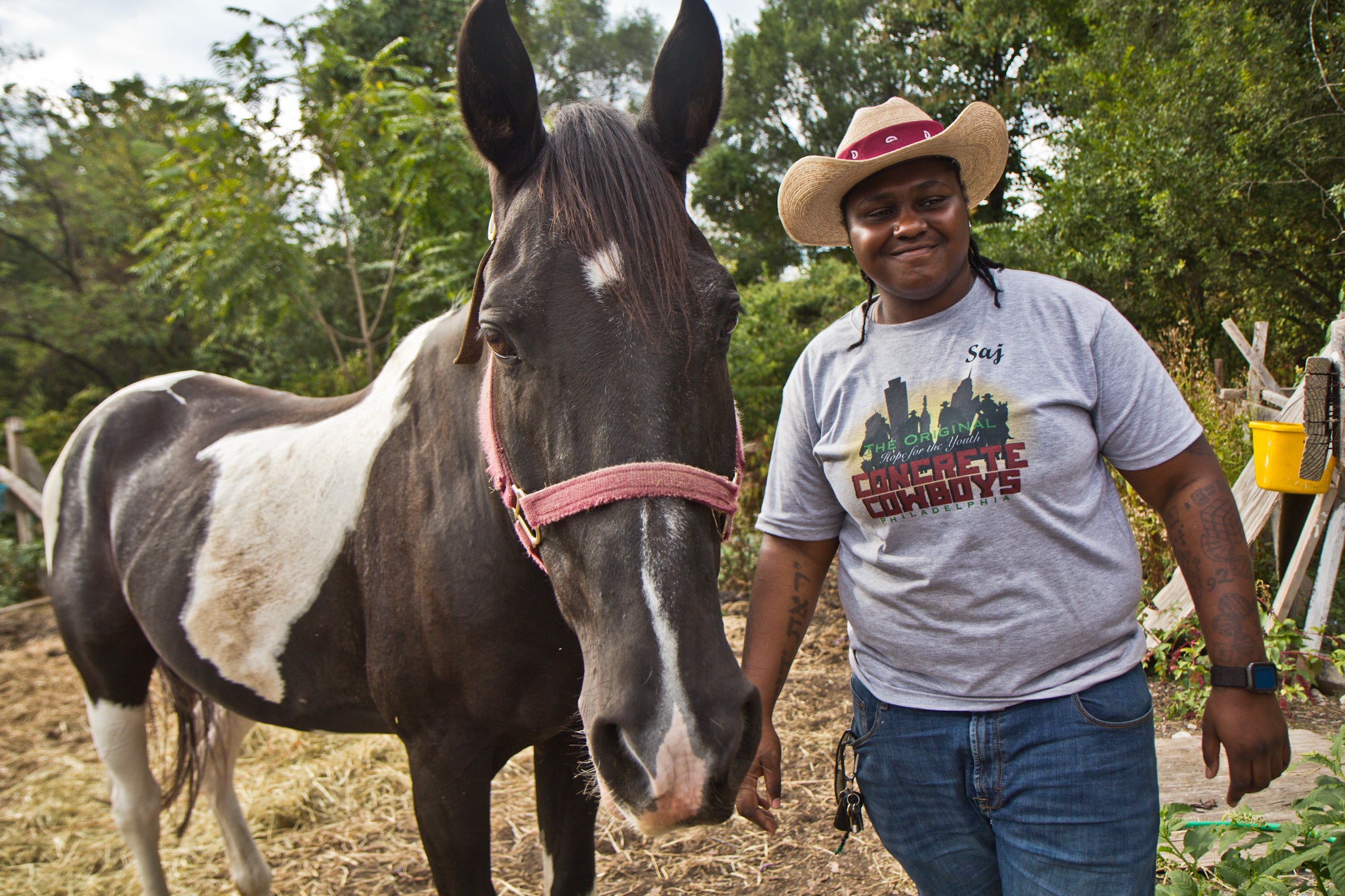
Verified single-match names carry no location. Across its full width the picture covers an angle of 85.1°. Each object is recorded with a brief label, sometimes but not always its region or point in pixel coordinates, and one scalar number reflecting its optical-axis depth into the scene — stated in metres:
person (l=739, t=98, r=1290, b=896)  1.25
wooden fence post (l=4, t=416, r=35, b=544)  8.91
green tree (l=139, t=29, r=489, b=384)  5.85
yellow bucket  3.40
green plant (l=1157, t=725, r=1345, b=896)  1.49
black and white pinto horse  1.08
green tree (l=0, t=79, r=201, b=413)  14.78
